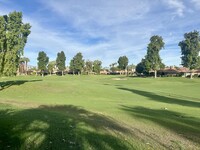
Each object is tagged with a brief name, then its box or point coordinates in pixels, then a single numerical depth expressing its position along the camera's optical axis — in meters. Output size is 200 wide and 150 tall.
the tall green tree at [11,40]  19.73
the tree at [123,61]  86.97
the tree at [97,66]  82.40
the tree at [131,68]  100.99
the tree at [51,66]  77.69
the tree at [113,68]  97.23
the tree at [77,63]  74.57
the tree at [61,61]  79.42
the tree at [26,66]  86.38
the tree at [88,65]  82.40
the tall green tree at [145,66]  55.55
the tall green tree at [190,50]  51.32
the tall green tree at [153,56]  55.51
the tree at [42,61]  73.08
